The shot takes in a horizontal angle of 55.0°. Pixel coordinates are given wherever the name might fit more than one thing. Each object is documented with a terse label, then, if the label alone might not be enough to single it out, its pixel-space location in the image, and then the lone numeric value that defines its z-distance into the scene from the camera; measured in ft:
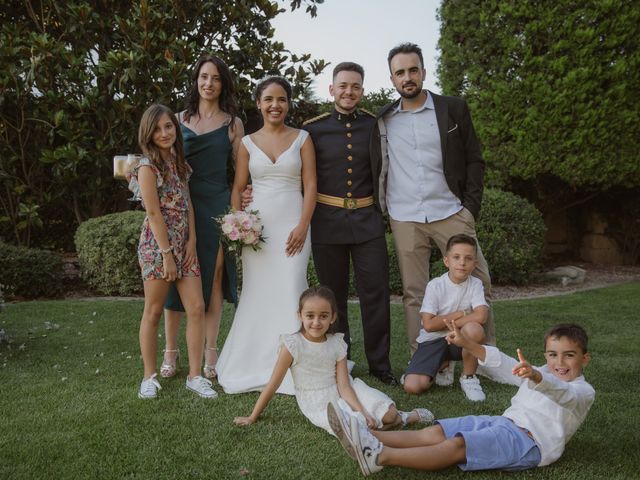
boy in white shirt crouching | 12.44
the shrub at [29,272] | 22.94
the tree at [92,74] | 22.98
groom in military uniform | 13.20
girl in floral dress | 11.83
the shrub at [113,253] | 23.25
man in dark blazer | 13.20
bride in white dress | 12.99
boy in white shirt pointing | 8.34
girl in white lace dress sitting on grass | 10.48
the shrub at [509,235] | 24.31
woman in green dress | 13.14
